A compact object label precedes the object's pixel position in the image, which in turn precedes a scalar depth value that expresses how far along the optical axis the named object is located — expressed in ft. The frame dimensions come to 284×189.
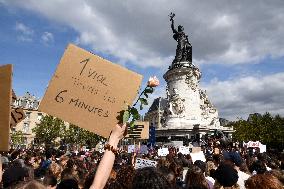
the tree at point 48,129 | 241.14
